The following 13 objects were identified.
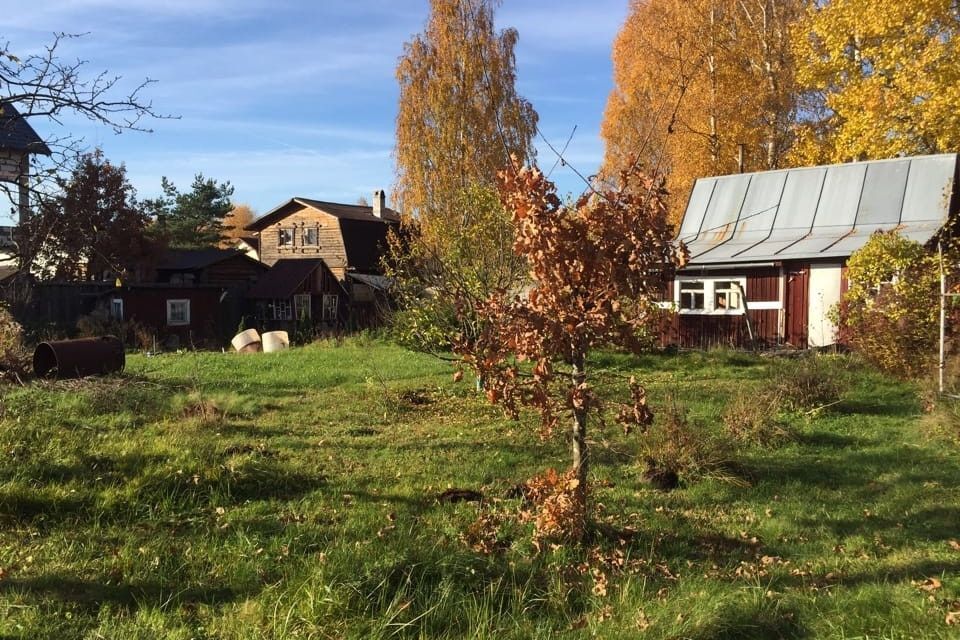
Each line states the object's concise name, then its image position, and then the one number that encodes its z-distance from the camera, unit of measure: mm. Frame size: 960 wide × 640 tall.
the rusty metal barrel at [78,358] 11227
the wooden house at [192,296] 28016
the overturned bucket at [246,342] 22297
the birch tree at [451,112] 27422
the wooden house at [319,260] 32312
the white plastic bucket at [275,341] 22922
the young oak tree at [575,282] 4309
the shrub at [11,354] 10920
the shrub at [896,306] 11367
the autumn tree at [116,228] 26123
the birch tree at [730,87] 22891
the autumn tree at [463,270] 11156
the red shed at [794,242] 15914
